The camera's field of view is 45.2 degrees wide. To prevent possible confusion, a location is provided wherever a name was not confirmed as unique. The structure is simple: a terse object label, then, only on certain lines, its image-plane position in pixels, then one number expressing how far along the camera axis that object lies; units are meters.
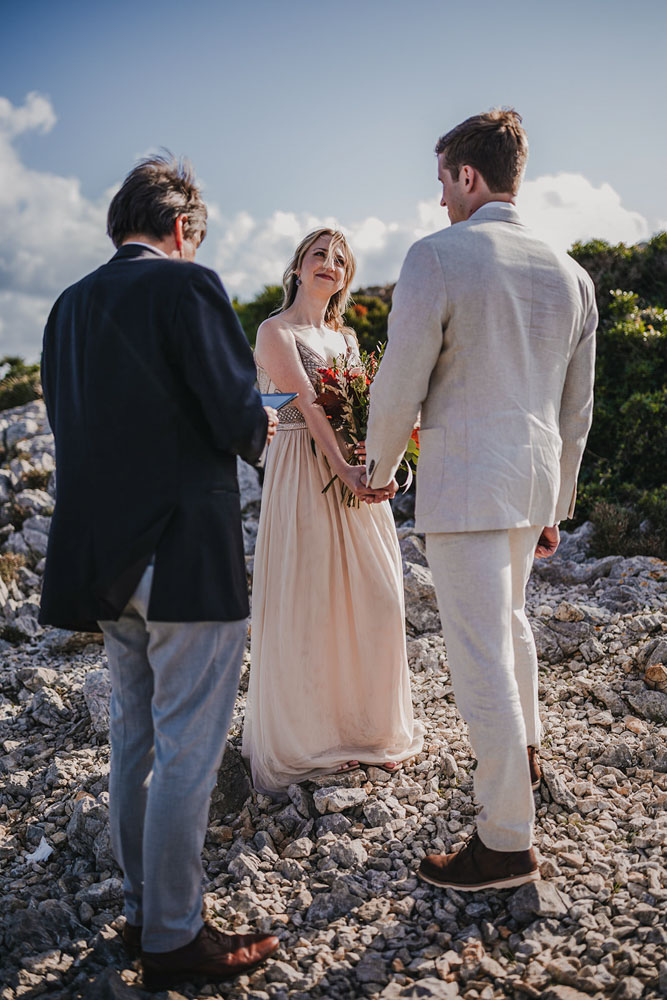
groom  2.66
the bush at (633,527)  7.04
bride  3.76
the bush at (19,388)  15.81
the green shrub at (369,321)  10.89
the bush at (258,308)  12.78
